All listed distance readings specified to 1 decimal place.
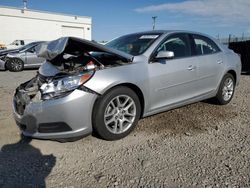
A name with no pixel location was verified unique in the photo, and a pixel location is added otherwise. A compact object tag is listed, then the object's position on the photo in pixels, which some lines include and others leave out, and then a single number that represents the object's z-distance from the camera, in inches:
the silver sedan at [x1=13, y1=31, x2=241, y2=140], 86.8
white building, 946.0
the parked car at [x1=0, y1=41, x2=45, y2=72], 332.7
